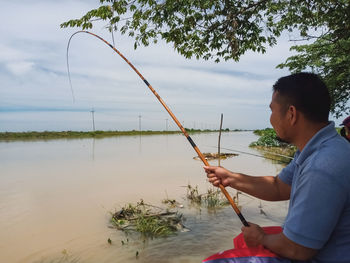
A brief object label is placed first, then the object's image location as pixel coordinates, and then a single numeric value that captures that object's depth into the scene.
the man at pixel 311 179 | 1.30
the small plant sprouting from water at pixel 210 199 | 6.54
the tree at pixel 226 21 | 5.48
